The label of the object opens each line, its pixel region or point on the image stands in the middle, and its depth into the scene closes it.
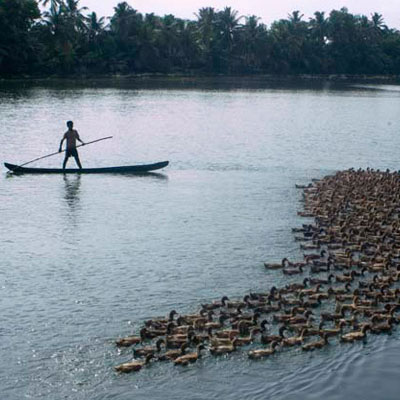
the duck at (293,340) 19.25
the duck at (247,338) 19.09
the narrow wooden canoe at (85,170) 41.06
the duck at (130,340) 19.03
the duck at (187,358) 18.14
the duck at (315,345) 19.23
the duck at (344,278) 23.62
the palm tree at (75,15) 129.75
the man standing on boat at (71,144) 40.62
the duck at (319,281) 23.47
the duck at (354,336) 19.75
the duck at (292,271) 24.69
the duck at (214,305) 21.14
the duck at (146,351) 18.34
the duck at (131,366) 17.75
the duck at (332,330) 19.80
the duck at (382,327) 20.27
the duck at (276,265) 25.26
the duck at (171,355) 18.27
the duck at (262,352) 18.66
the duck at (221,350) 18.69
